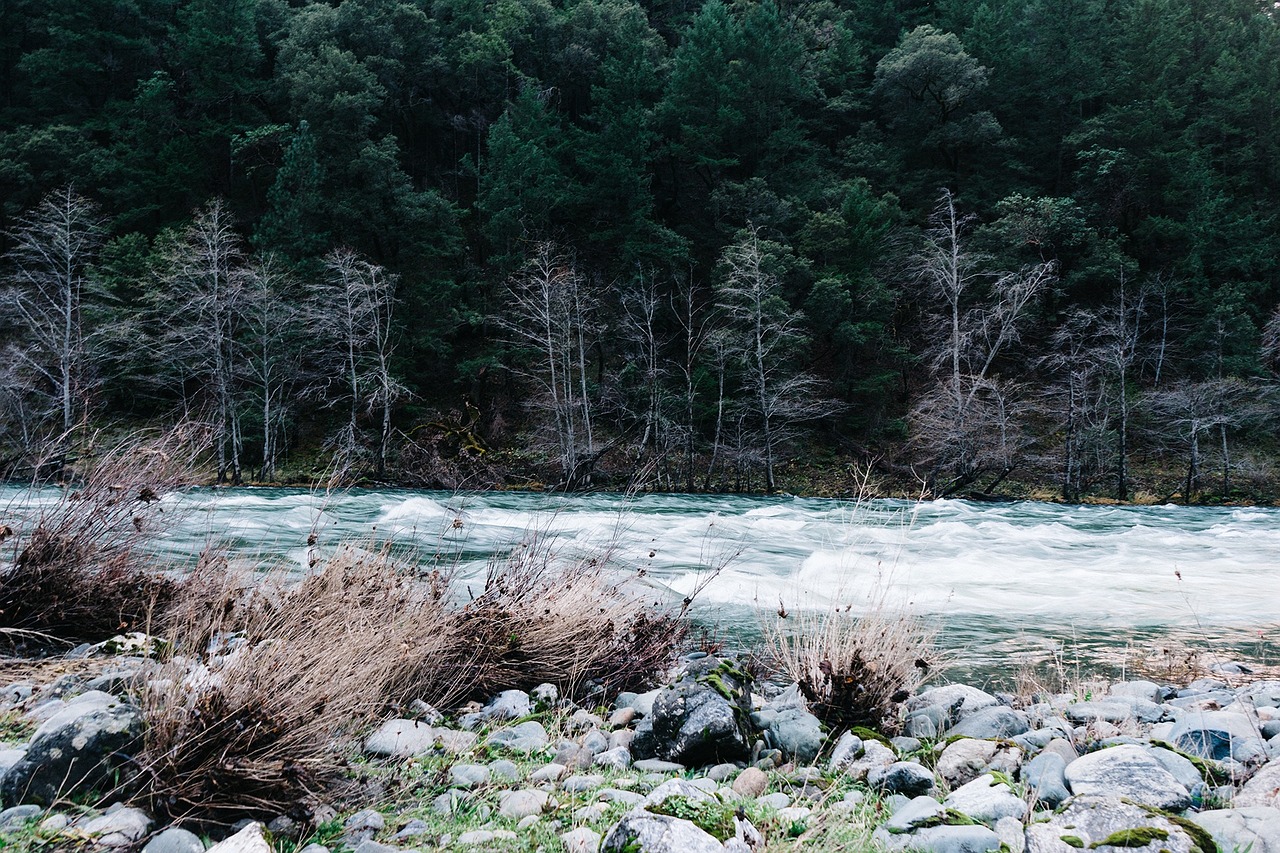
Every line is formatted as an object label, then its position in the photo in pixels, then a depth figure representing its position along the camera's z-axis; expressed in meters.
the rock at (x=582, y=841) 2.60
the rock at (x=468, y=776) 3.29
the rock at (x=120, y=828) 2.36
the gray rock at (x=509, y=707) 4.45
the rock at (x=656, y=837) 2.36
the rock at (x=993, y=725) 4.04
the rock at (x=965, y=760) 3.49
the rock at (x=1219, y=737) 3.64
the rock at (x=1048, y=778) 3.05
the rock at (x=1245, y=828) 2.42
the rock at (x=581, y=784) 3.32
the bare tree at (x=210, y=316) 28.14
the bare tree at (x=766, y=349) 28.25
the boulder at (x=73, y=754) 2.57
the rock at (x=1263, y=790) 2.85
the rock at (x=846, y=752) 3.75
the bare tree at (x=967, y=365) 24.75
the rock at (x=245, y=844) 2.29
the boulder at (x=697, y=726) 3.88
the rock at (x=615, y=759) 3.76
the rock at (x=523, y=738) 3.89
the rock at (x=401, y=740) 3.57
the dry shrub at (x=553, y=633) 4.93
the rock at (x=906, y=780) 3.36
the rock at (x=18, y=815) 2.42
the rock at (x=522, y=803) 3.00
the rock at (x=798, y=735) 3.97
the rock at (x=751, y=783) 3.39
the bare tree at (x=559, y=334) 28.92
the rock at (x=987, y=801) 2.83
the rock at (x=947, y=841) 2.52
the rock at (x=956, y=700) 4.55
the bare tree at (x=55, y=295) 26.52
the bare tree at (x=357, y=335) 28.25
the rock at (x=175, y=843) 2.34
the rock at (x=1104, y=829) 2.33
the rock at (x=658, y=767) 3.74
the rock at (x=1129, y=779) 2.90
